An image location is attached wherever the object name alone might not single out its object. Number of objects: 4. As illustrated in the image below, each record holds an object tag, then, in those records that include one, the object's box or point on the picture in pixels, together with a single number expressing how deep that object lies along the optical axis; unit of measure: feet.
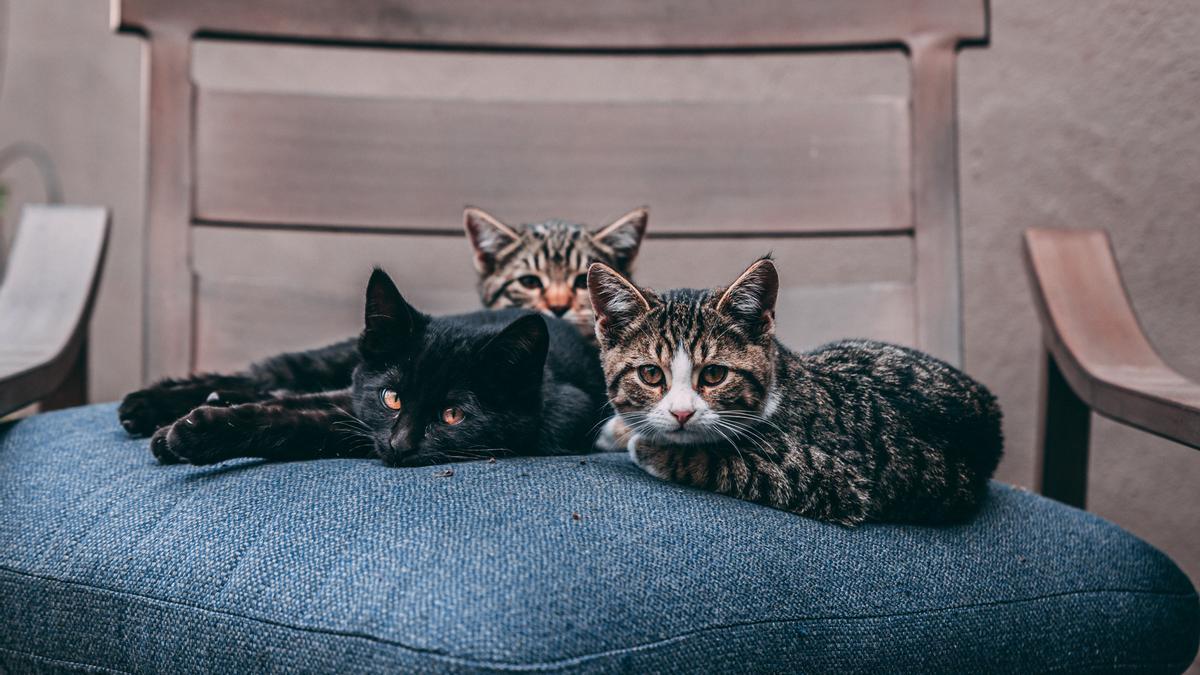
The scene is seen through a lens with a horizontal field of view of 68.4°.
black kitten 3.37
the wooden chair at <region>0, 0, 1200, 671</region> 2.40
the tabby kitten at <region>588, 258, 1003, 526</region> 3.17
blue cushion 2.28
